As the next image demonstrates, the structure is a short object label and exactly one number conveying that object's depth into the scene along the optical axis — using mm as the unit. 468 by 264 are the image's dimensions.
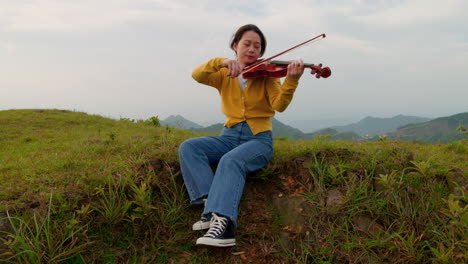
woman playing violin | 2850
